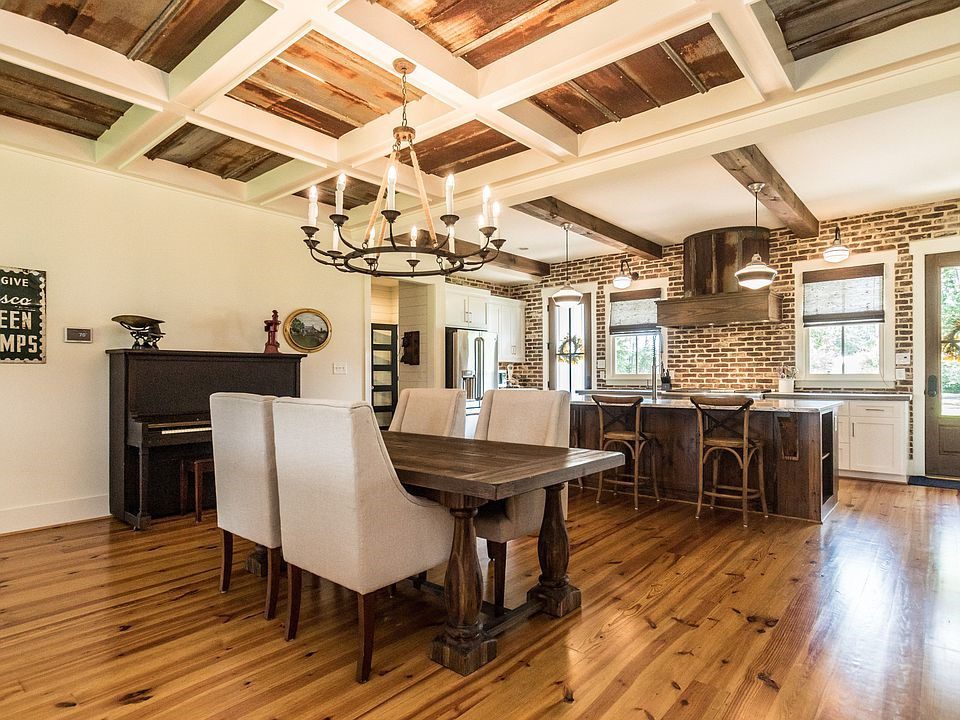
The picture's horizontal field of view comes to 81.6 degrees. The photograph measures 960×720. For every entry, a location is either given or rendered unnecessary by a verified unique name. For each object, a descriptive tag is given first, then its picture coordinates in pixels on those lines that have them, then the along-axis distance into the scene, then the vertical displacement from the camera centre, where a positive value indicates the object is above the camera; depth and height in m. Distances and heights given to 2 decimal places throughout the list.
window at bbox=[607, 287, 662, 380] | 7.31 +0.35
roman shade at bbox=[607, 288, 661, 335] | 7.32 +0.66
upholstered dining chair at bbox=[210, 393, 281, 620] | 2.33 -0.50
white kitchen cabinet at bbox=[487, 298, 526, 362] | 8.10 +0.51
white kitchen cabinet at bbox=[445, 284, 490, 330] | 7.39 +0.72
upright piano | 3.83 -0.41
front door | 5.29 -0.07
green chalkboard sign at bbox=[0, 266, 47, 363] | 3.70 +0.32
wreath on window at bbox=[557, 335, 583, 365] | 8.04 +0.14
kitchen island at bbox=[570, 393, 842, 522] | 3.99 -0.72
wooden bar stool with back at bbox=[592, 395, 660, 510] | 4.41 -0.60
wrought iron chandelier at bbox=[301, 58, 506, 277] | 2.40 +0.63
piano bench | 3.89 -0.83
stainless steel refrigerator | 7.11 -0.02
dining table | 1.98 -0.61
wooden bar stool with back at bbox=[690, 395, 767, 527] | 3.96 -0.60
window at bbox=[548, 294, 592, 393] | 7.95 +0.18
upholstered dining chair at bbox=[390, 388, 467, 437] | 3.46 -0.33
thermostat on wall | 3.96 +0.19
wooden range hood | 5.94 +0.84
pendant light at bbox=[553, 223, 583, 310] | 5.95 +0.67
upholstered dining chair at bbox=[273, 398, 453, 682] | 1.88 -0.53
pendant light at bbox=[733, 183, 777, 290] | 4.72 +0.73
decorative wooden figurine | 4.86 +0.24
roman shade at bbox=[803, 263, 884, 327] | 5.72 +0.67
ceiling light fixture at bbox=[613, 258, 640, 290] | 6.29 +0.90
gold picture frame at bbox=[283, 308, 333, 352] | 5.25 +0.30
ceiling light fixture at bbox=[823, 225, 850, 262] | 4.96 +0.95
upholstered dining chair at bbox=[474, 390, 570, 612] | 2.48 -0.41
